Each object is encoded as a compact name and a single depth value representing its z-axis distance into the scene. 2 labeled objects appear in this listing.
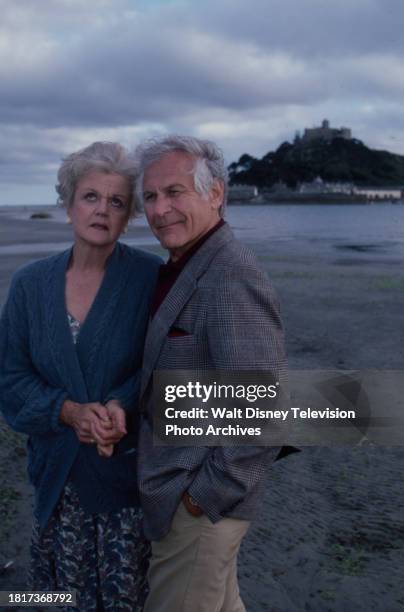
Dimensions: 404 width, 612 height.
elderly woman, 2.83
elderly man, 2.38
